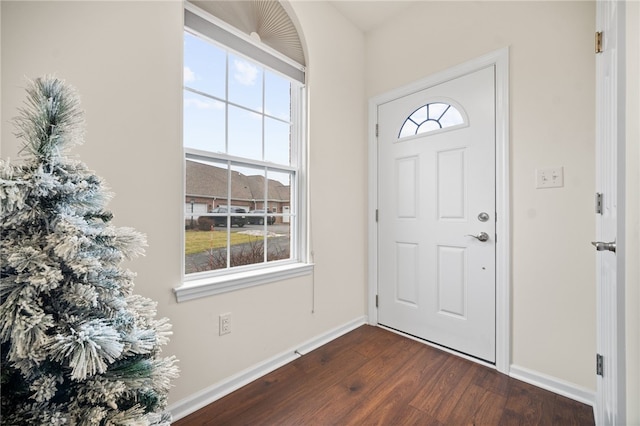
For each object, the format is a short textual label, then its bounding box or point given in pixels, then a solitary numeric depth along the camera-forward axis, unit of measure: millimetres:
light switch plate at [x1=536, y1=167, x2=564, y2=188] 1577
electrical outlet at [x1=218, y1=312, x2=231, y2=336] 1544
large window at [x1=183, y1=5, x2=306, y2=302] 1537
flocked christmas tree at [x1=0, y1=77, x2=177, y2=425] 568
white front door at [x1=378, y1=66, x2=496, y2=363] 1874
